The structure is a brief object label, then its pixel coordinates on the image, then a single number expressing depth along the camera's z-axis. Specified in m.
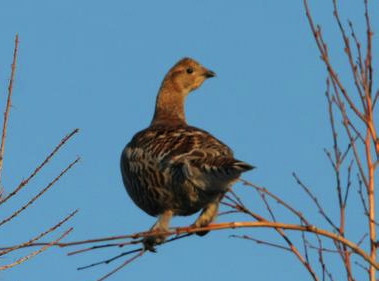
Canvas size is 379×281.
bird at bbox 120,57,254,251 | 15.93
